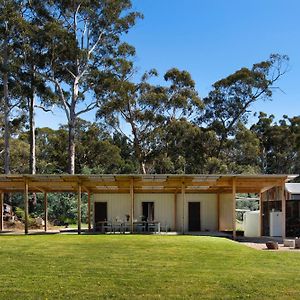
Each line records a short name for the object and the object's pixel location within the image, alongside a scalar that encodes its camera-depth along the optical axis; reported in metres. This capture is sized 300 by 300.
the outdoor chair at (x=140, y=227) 23.92
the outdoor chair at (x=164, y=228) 25.14
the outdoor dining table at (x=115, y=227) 22.62
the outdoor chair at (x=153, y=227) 23.28
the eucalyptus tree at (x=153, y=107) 37.38
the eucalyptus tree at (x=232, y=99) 37.66
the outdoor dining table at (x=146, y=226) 23.28
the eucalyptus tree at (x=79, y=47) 31.16
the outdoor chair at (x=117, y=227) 22.89
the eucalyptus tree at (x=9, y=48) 30.33
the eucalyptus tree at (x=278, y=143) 44.78
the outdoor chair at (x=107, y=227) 23.00
